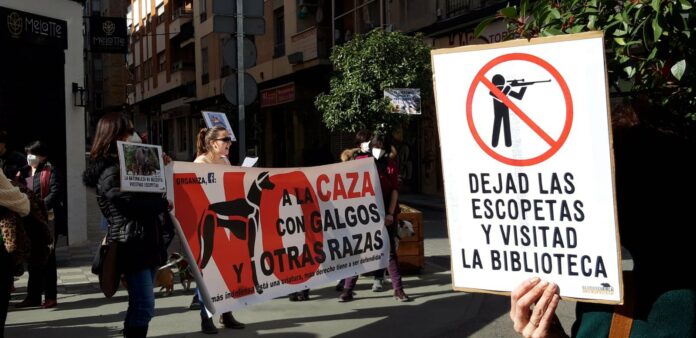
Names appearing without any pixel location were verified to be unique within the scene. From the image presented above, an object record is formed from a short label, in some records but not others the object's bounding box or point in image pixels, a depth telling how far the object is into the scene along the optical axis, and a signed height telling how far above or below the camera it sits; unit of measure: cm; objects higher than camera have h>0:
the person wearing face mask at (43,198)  773 +18
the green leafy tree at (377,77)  1955 +320
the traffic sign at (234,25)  1018 +249
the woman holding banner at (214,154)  648 +48
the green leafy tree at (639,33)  251 +53
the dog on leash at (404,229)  886 -34
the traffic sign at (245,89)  1046 +163
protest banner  562 -17
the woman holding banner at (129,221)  484 -6
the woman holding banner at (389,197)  770 +3
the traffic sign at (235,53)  1034 +211
